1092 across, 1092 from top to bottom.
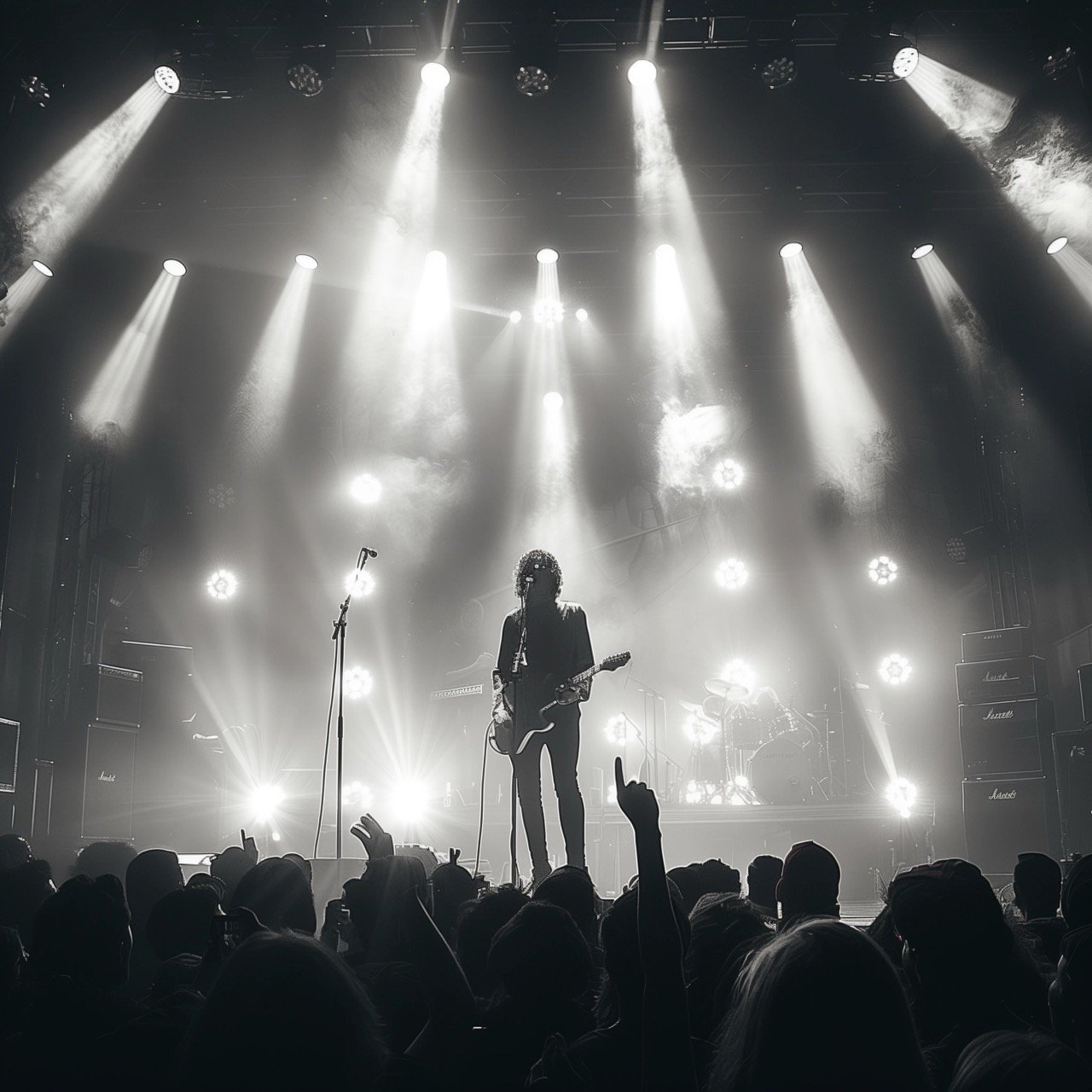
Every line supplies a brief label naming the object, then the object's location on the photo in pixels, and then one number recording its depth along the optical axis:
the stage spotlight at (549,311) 12.70
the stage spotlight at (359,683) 15.20
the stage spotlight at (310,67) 8.40
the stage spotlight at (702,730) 14.27
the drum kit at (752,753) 11.93
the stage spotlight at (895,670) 15.11
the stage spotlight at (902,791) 13.20
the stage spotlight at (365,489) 14.70
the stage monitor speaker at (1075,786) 8.30
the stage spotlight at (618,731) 14.02
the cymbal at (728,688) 12.90
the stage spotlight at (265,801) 11.88
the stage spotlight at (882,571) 15.12
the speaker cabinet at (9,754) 8.43
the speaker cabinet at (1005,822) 8.73
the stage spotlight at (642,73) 8.65
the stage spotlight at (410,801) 12.25
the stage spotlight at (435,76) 8.93
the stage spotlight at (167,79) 8.55
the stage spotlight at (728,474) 15.03
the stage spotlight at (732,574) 15.85
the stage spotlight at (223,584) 14.68
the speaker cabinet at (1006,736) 9.03
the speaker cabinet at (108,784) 9.57
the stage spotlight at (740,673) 16.03
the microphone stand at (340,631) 5.59
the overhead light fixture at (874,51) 8.04
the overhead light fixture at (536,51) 8.22
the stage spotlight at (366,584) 14.95
